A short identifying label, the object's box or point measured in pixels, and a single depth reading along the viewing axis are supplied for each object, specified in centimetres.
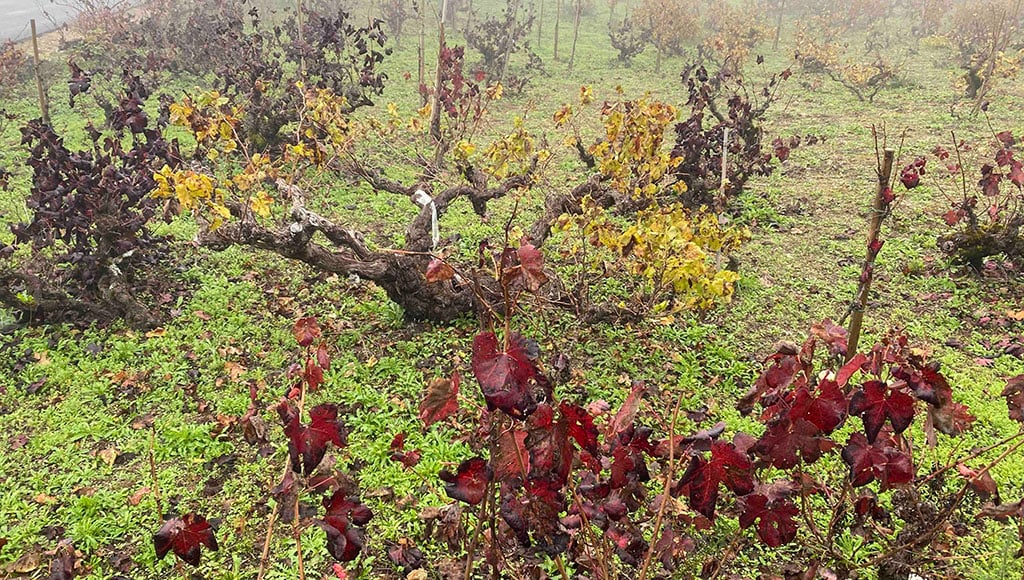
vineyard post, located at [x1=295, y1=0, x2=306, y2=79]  871
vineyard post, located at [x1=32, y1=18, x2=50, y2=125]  638
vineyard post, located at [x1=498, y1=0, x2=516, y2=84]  1188
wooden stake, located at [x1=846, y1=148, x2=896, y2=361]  339
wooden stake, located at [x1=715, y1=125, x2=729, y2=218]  486
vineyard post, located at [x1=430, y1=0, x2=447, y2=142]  796
